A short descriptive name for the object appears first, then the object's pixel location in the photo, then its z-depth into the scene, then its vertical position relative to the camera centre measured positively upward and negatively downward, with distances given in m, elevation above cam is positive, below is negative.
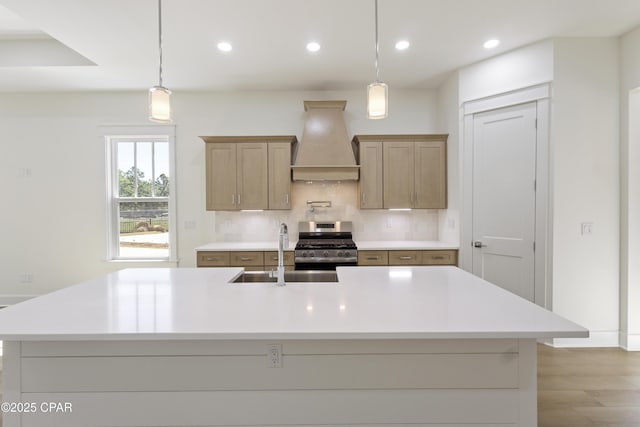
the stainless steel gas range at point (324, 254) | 3.70 -0.53
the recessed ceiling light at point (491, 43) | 3.07 +1.60
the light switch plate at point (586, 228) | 3.04 -0.19
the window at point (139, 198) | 4.41 +0.15
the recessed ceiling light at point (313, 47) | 3.10 +1.59
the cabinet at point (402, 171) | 3.99 +0.46
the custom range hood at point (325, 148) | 3.93 +0.75
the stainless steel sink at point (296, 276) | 2.34 -0.50
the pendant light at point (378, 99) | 1.90 +0.65
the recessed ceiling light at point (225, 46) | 3.08 +1.58
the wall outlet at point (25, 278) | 4.37 -0.94
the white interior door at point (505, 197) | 3.18 +0.11
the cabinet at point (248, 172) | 3.96 +0.45
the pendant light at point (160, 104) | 1.88 +0.62
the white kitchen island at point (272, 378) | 1.40 -0.75
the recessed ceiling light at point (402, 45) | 3.08 +1.60
